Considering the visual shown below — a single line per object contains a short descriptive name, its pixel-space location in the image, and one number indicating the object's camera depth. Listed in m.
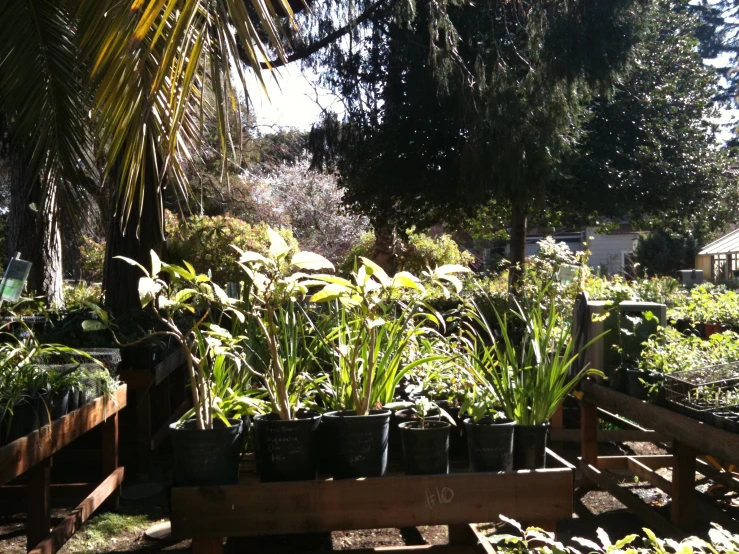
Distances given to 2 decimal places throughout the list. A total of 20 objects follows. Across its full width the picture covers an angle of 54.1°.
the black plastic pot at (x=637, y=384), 3.52
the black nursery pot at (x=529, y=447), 2.54
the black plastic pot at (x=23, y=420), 2.55
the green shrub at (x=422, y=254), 13.93
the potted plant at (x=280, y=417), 2.33
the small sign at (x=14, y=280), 3.08
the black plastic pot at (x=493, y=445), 2.46
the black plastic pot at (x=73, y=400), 3.04
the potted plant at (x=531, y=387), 2.56
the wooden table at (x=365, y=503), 2.27
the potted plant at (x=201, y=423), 2.30
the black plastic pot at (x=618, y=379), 3.69
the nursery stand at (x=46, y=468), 2.40
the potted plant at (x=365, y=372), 2.39
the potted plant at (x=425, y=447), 2.42
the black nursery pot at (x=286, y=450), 2.37
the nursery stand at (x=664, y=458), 2.90
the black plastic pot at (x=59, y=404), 2.88
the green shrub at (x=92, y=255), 13.81
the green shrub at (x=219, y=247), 11.01
